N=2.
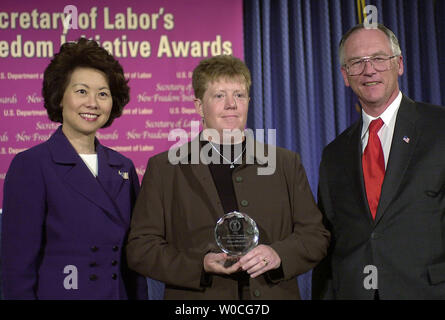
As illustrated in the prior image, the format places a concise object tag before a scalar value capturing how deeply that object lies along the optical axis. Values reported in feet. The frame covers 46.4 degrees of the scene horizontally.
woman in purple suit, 6.05
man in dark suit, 6.08
